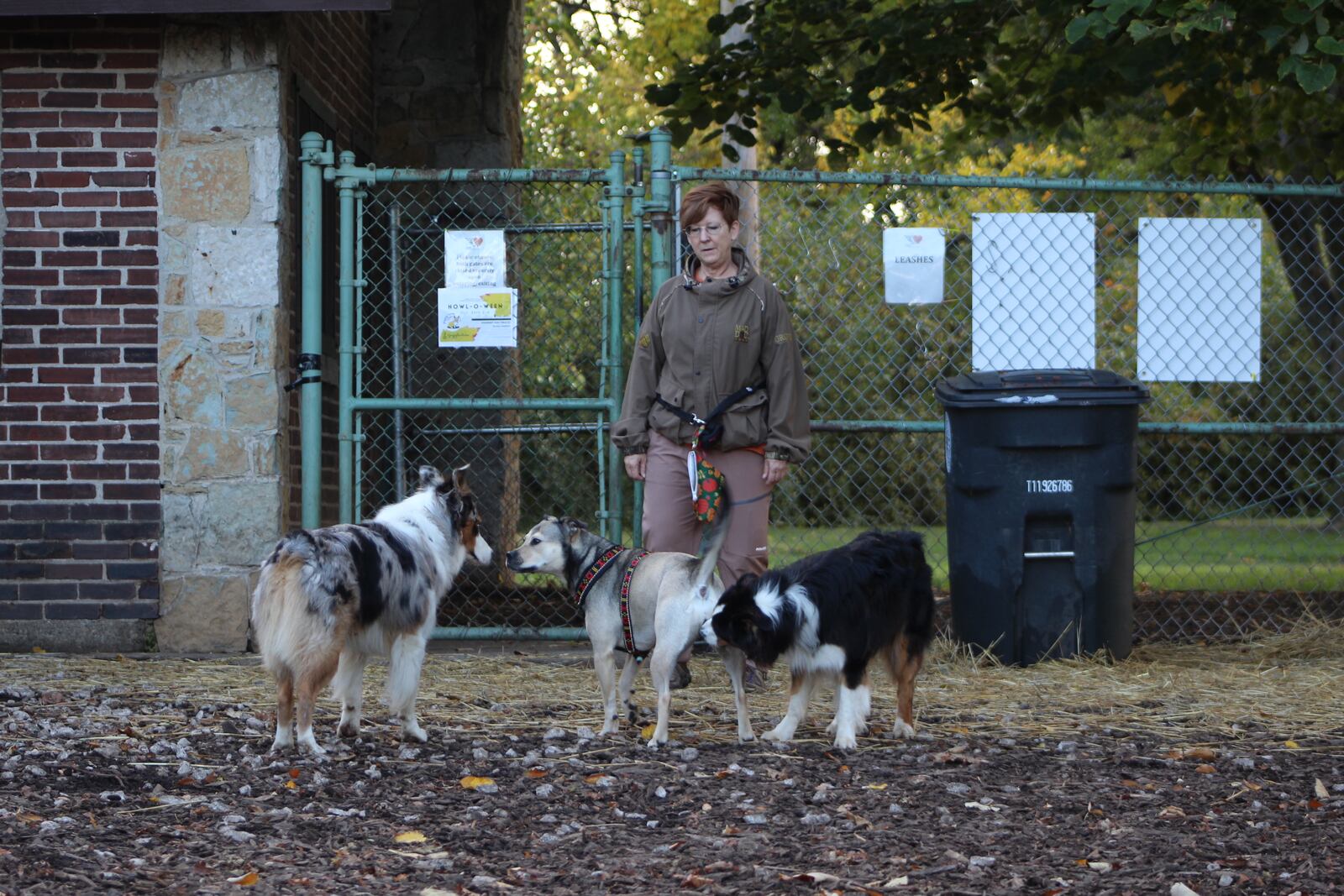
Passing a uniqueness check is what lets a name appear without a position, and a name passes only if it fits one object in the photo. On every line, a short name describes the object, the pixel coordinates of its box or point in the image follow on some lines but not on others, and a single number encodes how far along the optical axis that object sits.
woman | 12.02
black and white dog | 10.23
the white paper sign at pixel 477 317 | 13.97
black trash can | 13.84
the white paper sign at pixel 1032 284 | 14.59
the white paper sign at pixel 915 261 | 14.27
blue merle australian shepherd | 10.23
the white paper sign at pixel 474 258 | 14.08
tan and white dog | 10.66
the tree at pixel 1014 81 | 17.24
